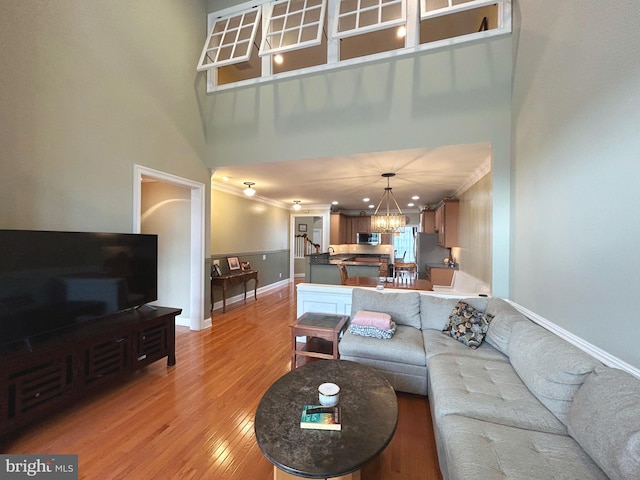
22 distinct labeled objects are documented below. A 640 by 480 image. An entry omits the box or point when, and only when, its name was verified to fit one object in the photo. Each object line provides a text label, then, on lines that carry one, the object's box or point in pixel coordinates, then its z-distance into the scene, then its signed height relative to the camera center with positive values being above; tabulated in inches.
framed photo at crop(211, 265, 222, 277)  196.5 -23.1
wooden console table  194.1 -30.8
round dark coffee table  43.6 -36.5
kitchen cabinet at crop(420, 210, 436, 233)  282.7 +23.0
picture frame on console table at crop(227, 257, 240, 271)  217.3 -18.9
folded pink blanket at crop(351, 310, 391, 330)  101.5 -31.0
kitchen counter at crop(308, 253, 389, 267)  207.6 -16.1
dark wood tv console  70.0 -39.2
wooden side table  107.7 -36.6
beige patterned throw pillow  94.5 -31.1
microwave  350.9 +2.6
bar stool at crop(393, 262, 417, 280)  227.6 -27.7
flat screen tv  74.2 -13.2
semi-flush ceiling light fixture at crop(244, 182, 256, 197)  204.8 +41.5
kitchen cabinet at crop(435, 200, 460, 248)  211.0 +14.7
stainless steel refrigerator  275.0 -10.6
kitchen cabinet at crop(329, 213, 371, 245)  330.3 +18.5
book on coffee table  51.5 -35.7
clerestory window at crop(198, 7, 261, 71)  150.9 +124.2
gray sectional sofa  41.7 -36.7
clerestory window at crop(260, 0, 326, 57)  138.2 +125.3
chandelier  186.2 +13.7
